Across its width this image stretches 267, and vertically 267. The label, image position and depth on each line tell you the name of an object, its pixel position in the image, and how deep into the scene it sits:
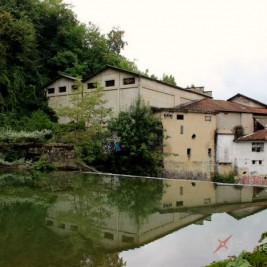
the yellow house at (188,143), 25.09
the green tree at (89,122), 20.69
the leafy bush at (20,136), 20.12
